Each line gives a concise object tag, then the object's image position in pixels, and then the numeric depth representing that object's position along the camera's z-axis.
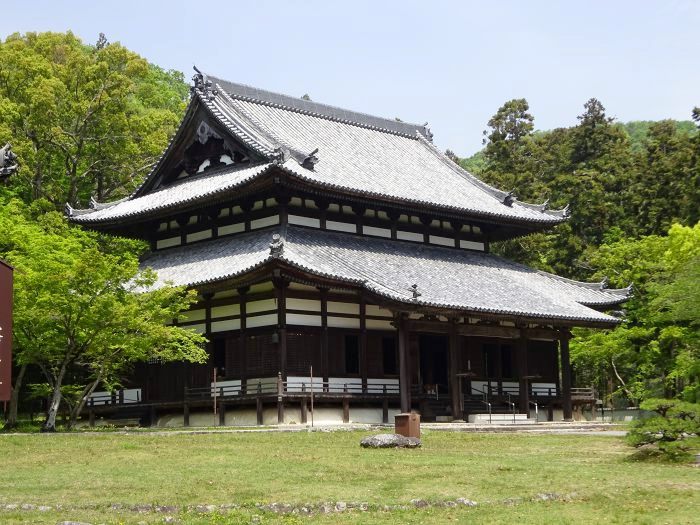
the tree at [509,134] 76.44
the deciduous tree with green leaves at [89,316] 32.09
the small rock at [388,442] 25.62
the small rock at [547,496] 17.55
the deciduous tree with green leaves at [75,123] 54.34
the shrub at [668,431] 22.95
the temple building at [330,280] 37.72
